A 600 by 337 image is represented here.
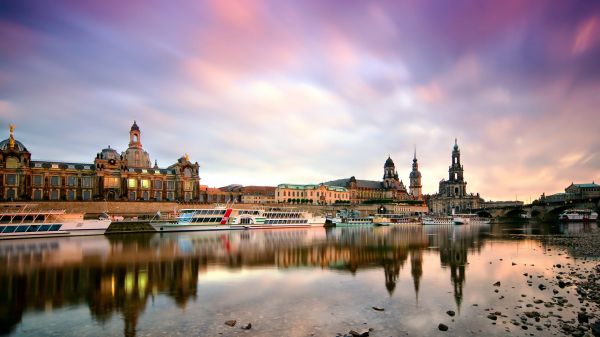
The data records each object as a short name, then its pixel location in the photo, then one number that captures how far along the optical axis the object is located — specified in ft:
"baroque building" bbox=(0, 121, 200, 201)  284.41
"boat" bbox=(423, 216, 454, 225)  396.24
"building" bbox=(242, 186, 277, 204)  513.82
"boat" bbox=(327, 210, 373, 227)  345.51
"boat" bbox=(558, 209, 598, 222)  419.95
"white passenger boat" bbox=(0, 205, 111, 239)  186.91
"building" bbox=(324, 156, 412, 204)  603.26
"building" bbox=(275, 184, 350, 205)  503.20
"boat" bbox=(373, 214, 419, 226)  381.81
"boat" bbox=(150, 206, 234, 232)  239.71
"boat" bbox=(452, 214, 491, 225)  406.64
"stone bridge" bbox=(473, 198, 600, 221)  438.81
